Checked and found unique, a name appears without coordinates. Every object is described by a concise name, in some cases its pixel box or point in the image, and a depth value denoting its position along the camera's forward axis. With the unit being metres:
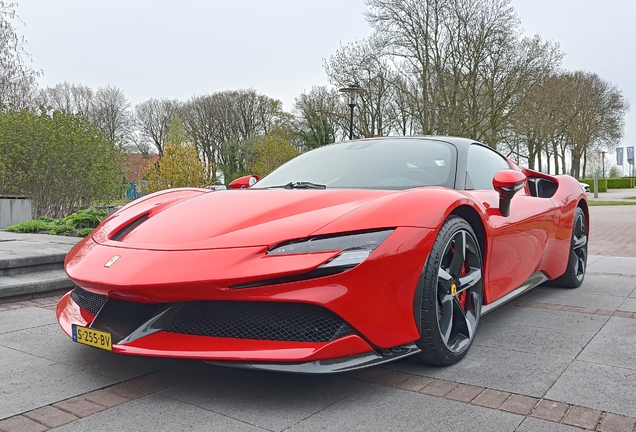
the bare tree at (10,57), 17.33
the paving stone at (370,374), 2.61
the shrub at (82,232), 7.49
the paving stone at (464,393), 2.36
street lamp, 16.83
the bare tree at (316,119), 36.09
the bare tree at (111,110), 48.53
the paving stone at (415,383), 2.49
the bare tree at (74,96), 48.81
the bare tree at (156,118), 53.62
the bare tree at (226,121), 49.18
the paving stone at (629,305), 4.12
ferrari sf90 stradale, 2.24
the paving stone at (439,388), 2.42
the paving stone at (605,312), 3.99
